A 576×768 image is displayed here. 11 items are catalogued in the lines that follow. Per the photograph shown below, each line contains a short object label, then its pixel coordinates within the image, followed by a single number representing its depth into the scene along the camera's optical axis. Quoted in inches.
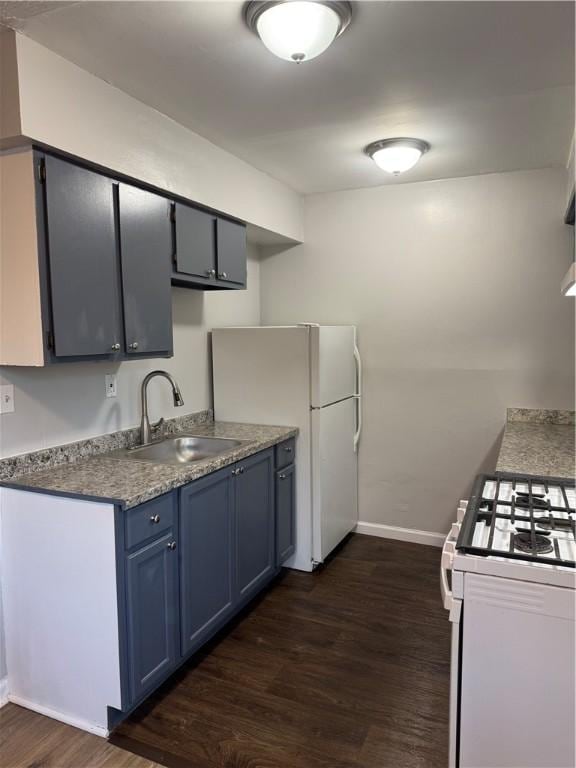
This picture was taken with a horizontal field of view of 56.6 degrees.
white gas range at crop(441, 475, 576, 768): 53.2
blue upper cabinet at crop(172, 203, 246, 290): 103.2
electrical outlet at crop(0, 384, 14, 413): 83.0
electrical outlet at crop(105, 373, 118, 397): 103.3
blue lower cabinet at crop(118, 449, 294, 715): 77.4
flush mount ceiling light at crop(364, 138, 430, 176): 108.4
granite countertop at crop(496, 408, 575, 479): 88.7
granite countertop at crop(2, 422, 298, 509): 76.7
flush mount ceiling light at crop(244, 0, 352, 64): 62.9
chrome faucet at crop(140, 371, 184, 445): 108.4
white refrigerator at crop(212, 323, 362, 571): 126.6
